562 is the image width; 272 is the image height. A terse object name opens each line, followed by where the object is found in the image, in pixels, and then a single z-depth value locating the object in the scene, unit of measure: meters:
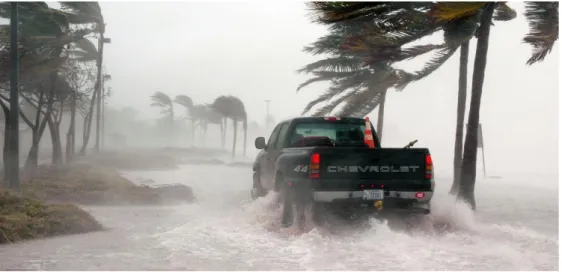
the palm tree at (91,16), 29.25
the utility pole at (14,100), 14.90
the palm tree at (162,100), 82.99
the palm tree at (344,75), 19.56
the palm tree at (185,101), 86.56
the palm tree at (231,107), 60.16
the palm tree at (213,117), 87.07
